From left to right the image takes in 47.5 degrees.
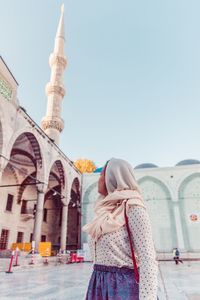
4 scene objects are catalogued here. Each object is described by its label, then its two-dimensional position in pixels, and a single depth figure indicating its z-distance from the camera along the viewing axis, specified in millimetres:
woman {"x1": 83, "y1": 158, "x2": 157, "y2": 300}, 1156
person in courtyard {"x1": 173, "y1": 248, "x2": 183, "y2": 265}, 13695
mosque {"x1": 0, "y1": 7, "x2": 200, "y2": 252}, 14664
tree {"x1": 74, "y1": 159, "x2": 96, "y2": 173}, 34625
